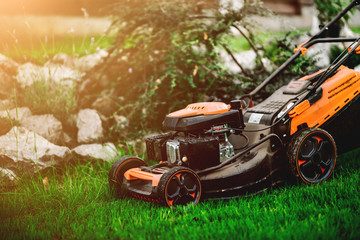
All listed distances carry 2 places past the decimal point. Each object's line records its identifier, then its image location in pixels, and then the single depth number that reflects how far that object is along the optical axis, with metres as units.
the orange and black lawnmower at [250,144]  3.12
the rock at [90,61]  5.51
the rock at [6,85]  4.76
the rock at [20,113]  4.38
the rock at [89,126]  4.65
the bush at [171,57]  4.91
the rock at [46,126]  4.47
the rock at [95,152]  4.22
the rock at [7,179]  3.56
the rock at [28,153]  3.80
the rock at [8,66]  5.01
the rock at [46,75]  4.92
